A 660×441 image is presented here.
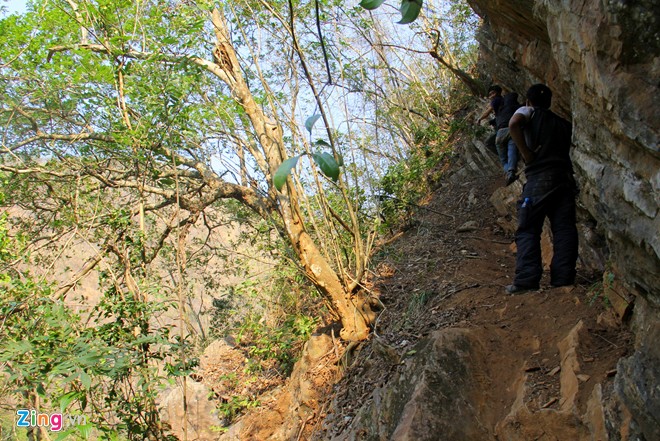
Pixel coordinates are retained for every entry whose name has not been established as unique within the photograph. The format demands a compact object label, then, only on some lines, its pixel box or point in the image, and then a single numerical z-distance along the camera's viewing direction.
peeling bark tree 5.05
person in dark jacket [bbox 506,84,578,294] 4.57
